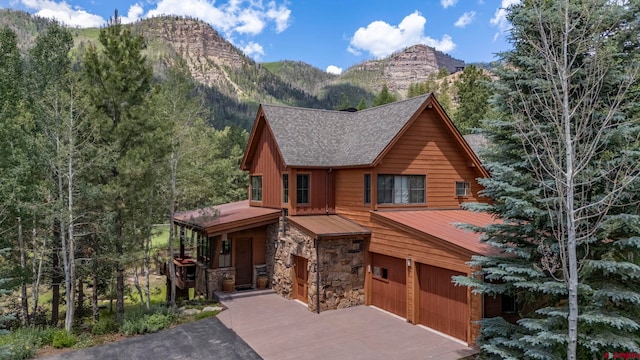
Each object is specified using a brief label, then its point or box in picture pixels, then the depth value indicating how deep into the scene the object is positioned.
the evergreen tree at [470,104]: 42.84
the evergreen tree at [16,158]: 12.70
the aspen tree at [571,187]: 7.12
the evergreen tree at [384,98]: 68.66
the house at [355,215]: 12.63
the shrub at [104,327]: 12.69
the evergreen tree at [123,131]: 13.49
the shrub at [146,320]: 12.66
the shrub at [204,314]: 14.00
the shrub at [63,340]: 11.65
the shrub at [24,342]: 10.60
